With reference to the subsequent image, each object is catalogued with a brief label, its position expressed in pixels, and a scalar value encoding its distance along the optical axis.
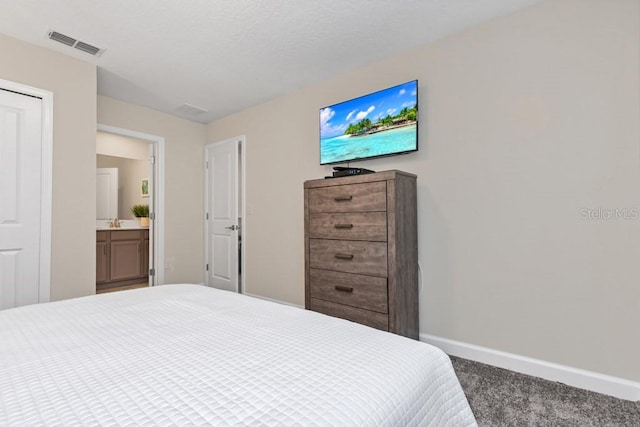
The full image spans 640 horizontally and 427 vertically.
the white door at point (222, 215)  4.01
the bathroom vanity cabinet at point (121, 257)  4.42
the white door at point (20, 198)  2.38
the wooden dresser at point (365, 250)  2.12
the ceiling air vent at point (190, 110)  3.81
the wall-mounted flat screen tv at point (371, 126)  2.46
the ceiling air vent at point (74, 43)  2.35
